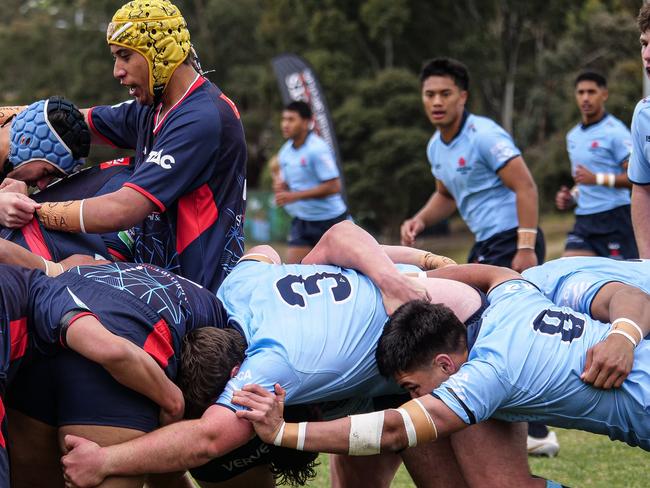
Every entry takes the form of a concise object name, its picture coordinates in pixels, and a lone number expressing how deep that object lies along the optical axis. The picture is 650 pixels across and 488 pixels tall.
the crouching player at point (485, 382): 7.37
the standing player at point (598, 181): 18.61
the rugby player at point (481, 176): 15.05
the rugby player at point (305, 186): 22.80
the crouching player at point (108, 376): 7.37
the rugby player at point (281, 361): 7.32
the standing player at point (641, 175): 10.66
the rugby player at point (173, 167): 8.86
